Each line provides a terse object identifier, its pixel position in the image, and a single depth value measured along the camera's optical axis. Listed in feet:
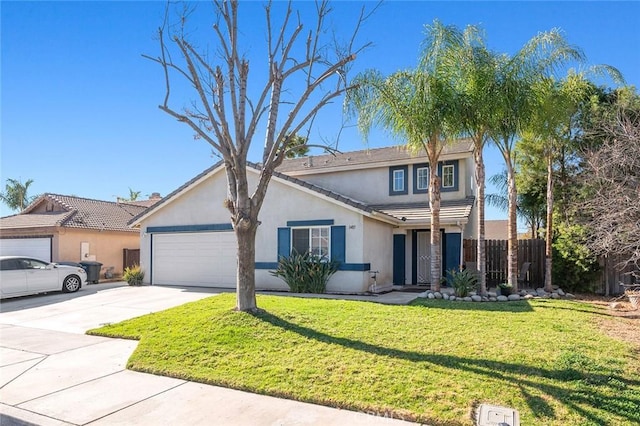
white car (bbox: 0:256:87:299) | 46.16
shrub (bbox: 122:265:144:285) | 59.00
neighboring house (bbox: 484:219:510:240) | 115.98
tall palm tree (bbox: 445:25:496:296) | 38.65
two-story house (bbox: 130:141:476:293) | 47.29
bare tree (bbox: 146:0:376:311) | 29.63
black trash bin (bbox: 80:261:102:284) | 64.28
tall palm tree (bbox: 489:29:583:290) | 38.78
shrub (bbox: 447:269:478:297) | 40.60
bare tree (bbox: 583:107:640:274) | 28.04
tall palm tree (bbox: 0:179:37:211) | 125.80
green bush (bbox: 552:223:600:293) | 45.32
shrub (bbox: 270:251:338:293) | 46.03
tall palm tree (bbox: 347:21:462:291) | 39.24
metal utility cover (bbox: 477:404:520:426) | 14.32
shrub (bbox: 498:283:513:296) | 41.83
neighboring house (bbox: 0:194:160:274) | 67.36
